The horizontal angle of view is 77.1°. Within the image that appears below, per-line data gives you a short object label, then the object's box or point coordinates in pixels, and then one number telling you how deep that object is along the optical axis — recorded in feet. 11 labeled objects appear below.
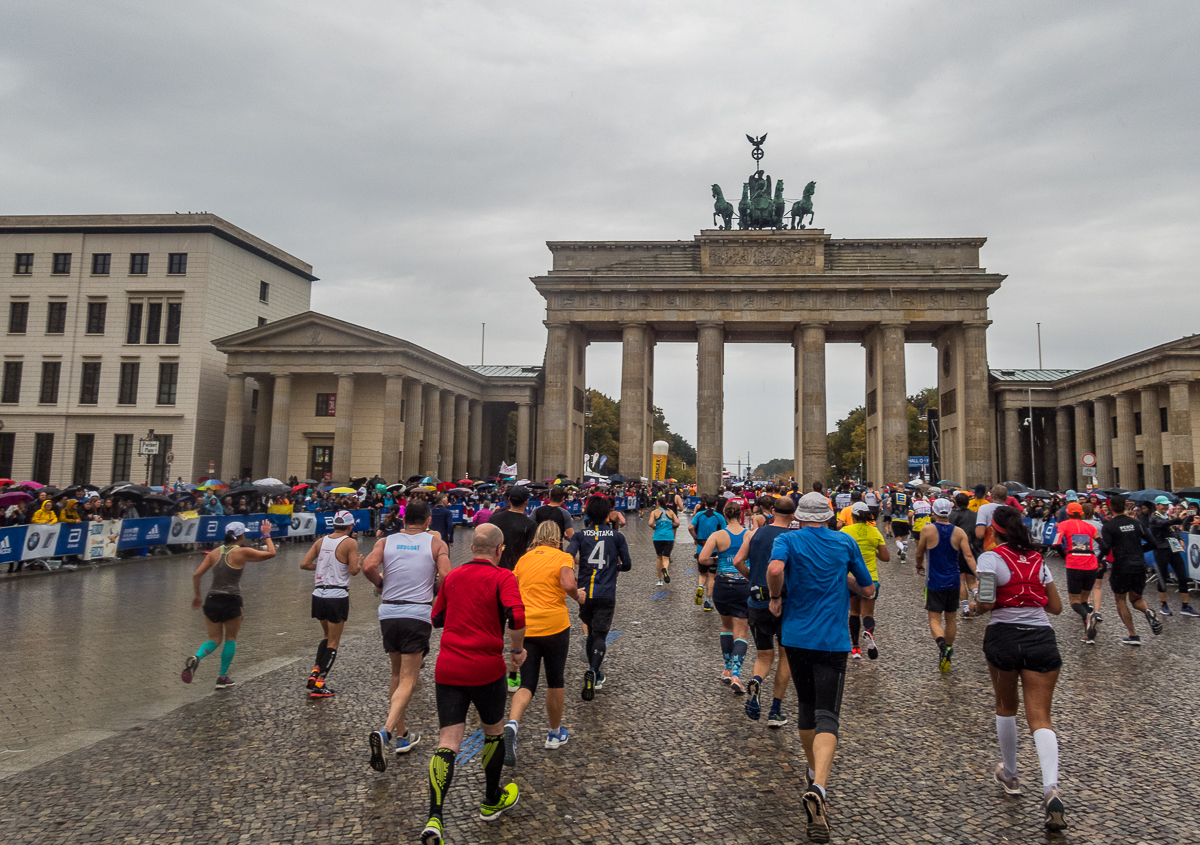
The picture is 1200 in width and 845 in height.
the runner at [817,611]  16.31
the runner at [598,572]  24.49
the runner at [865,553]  29.53
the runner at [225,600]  25.78
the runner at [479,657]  15.30
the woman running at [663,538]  50.03
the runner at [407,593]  19.69
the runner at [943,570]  28.78
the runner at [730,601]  25.89
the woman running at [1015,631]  16.52
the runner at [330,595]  24.39
